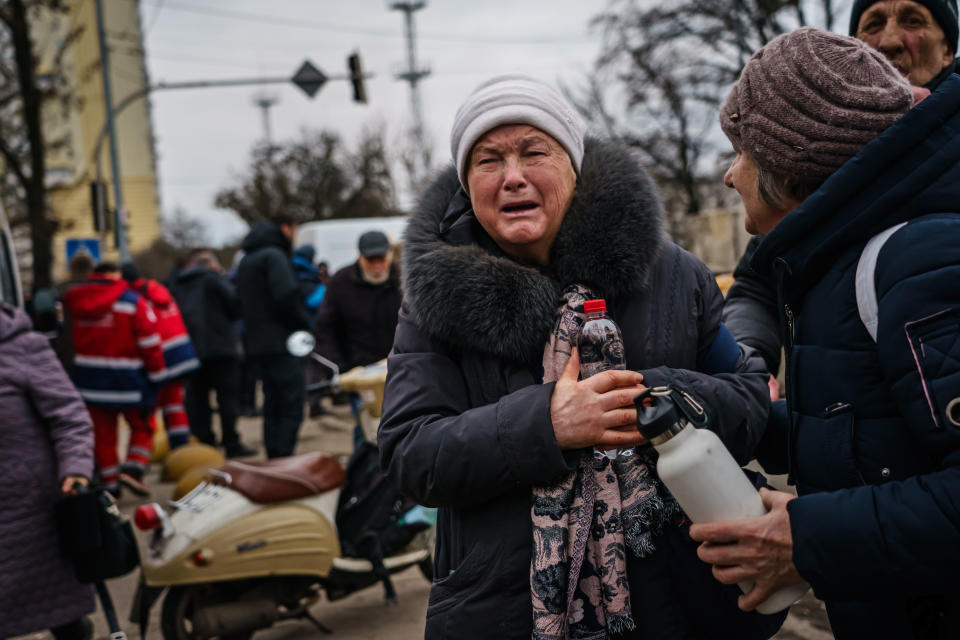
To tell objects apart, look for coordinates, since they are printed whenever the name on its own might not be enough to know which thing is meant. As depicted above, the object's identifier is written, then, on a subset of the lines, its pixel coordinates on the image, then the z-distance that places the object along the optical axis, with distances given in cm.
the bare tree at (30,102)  1255
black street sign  1529
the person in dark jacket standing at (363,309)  606
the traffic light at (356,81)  1630
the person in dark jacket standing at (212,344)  891
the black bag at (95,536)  332
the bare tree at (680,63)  1571
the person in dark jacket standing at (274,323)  738
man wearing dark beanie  286
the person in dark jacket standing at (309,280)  1023
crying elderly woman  171
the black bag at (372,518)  450
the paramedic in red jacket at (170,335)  757
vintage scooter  398
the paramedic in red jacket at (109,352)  708
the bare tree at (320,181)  3925
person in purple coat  325
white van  1574
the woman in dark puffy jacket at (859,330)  135
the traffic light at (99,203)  1544
